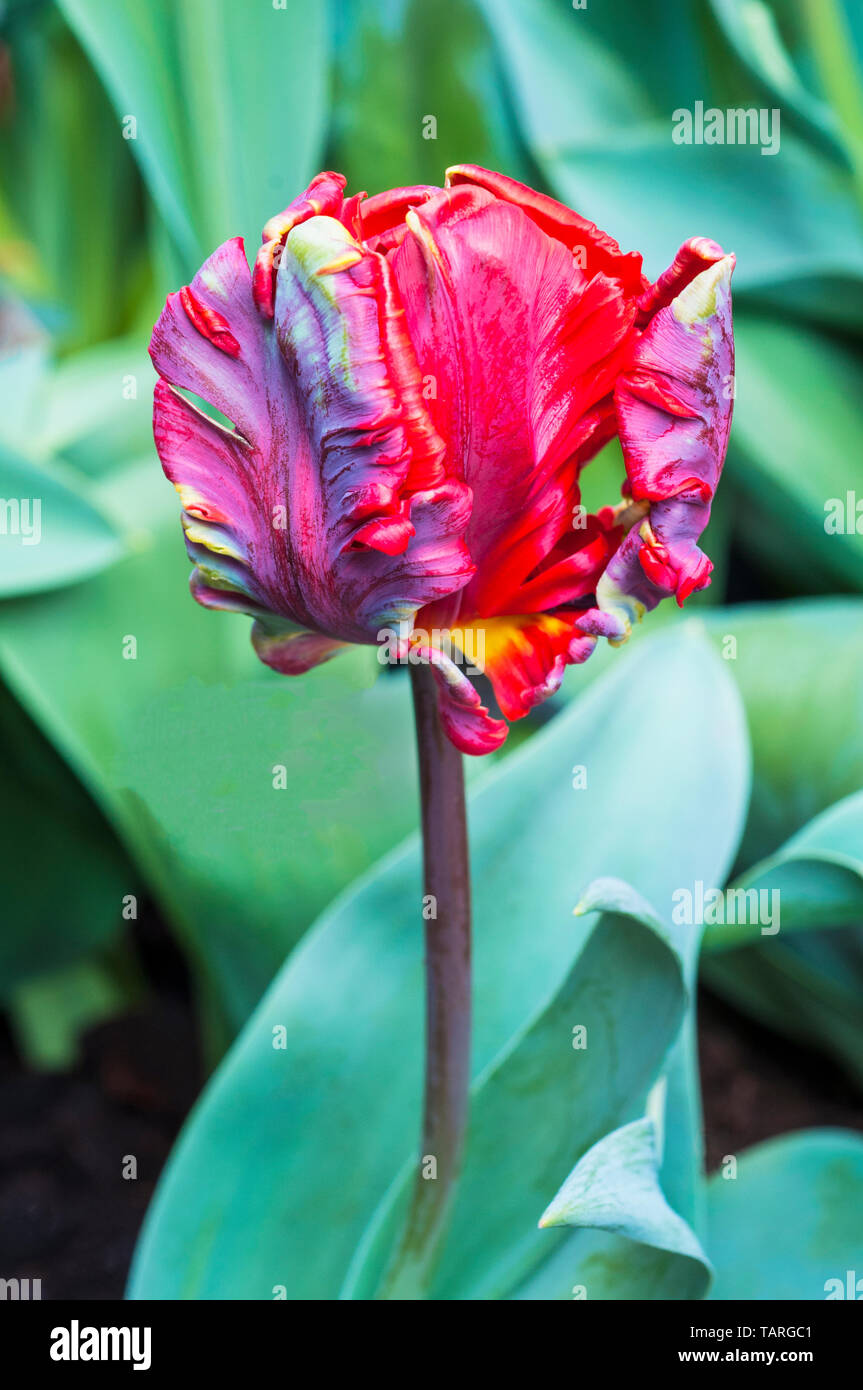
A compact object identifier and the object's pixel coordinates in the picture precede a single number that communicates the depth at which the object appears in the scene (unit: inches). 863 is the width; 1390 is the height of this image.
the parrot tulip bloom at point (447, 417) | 12.2
